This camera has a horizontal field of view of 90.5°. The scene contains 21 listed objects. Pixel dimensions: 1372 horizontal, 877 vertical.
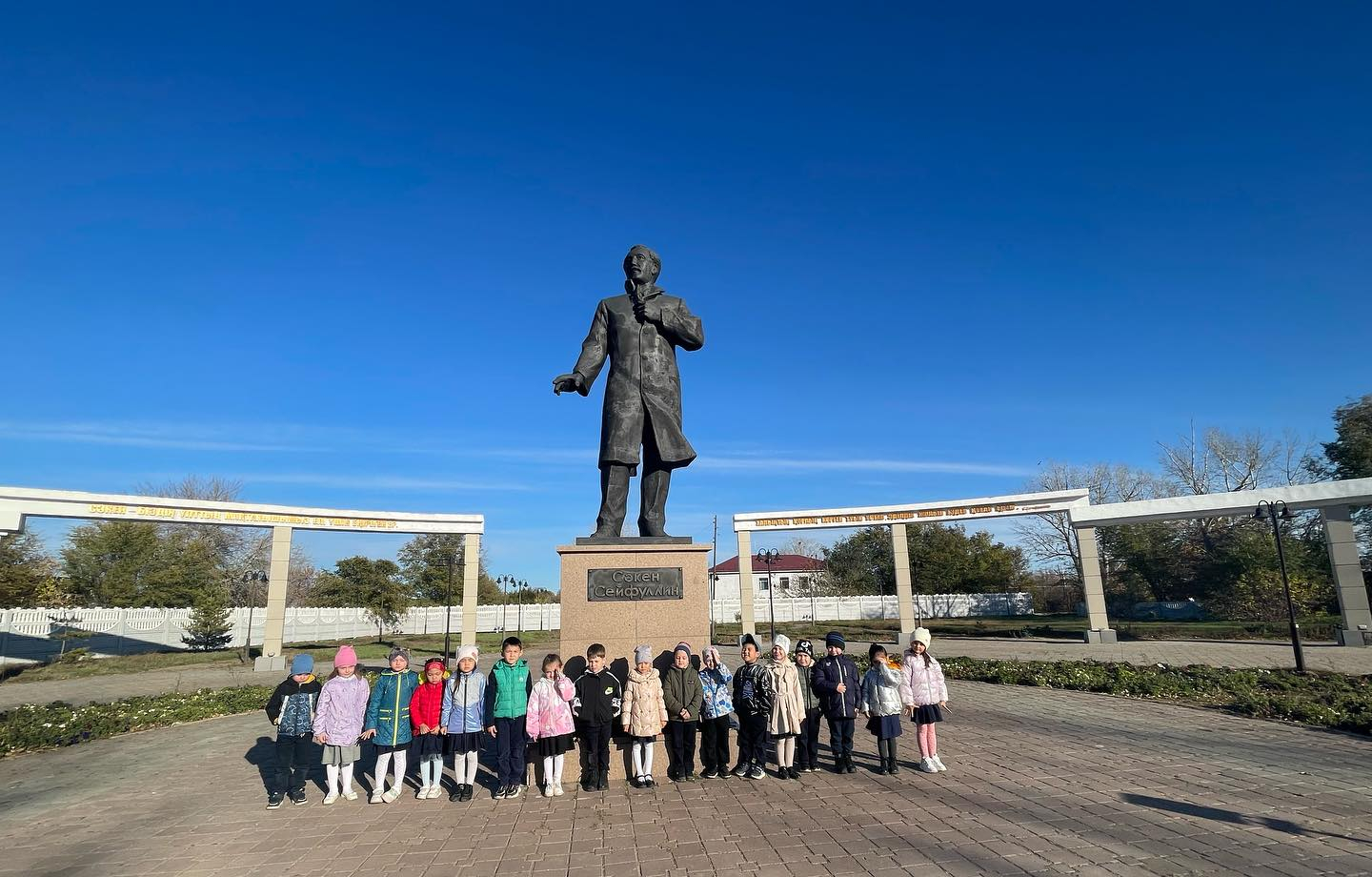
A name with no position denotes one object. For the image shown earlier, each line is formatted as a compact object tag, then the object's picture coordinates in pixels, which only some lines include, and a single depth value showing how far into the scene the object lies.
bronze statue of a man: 7.84
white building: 58.72
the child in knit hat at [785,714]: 6.52
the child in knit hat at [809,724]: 6.79
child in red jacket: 6.28
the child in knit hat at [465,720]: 6.19
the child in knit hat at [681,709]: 6.38
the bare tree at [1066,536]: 41.06
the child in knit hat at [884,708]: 6.65
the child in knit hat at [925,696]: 6.68
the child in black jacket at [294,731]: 6.21
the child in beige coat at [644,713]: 6.23
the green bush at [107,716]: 9.20
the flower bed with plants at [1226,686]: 9.04
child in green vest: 6.18
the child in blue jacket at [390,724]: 6.23
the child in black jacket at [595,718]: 6.21
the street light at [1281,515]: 13.23
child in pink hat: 6.18
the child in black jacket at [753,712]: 6.59
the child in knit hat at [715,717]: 6.59
